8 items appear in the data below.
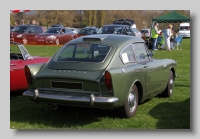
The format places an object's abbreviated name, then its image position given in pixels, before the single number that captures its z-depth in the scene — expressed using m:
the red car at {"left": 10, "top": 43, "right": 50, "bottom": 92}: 7.33
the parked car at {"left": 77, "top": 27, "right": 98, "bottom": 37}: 23.96
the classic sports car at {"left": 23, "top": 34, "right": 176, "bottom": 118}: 5.37
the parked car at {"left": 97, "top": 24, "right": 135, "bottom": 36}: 18.75
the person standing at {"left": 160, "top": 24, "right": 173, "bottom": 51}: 21.27
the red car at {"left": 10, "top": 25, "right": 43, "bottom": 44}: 23.28
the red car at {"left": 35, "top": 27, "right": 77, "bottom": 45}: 23.42
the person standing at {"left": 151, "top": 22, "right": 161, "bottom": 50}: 21.36
